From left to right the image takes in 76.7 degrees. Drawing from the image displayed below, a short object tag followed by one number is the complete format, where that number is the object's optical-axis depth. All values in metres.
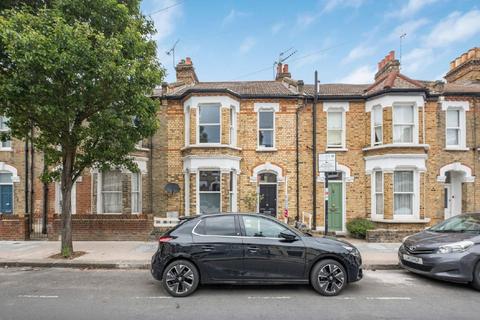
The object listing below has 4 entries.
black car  5.98
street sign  9.40
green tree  7.35
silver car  6.31
